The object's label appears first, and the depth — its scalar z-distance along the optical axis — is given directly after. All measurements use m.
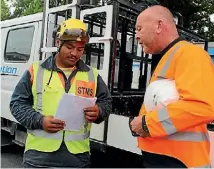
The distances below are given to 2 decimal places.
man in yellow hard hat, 1.89
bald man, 1.43
